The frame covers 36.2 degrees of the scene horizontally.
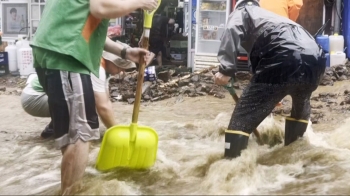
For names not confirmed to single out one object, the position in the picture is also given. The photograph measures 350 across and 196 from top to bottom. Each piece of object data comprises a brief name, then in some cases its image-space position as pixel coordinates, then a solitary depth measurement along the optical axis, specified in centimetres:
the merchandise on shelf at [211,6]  1221
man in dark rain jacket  412
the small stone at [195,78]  999
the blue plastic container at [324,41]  1087
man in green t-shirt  348
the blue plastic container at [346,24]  1135
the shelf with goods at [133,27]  1521
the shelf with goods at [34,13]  1464
